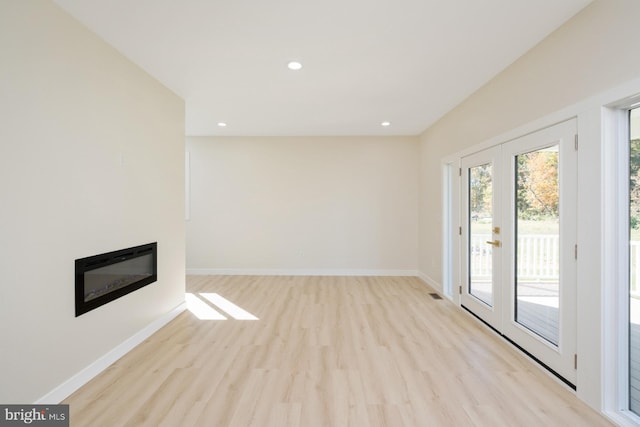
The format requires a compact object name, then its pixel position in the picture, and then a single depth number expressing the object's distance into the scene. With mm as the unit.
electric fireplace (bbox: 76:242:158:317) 2266
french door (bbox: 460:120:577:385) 2201
